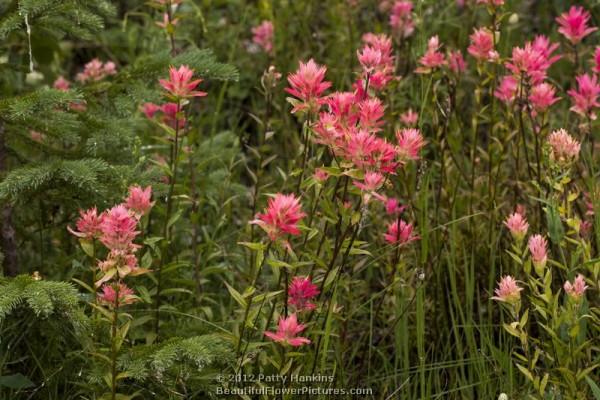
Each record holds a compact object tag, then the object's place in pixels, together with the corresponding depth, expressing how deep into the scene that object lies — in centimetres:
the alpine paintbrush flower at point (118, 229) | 202
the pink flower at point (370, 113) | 215
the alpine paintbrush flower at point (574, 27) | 302
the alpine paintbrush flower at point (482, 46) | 300
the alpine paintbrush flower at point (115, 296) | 213
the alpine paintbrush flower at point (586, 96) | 282
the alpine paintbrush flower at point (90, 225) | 213
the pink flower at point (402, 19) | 395
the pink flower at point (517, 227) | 229
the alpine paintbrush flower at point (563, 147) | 237
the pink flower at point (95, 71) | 348
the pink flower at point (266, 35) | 407
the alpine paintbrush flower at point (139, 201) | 227
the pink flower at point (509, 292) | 218
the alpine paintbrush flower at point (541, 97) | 280
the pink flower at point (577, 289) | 218
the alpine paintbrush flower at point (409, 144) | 216
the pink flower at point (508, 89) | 302
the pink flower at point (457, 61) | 327
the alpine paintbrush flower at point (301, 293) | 229
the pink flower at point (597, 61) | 284
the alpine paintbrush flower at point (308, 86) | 217
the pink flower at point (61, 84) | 348
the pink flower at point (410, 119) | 320
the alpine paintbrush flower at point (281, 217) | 198
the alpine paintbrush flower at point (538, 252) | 223
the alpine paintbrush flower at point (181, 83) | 229
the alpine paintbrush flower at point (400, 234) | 256
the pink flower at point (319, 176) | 225
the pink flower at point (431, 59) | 300
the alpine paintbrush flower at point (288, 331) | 208
